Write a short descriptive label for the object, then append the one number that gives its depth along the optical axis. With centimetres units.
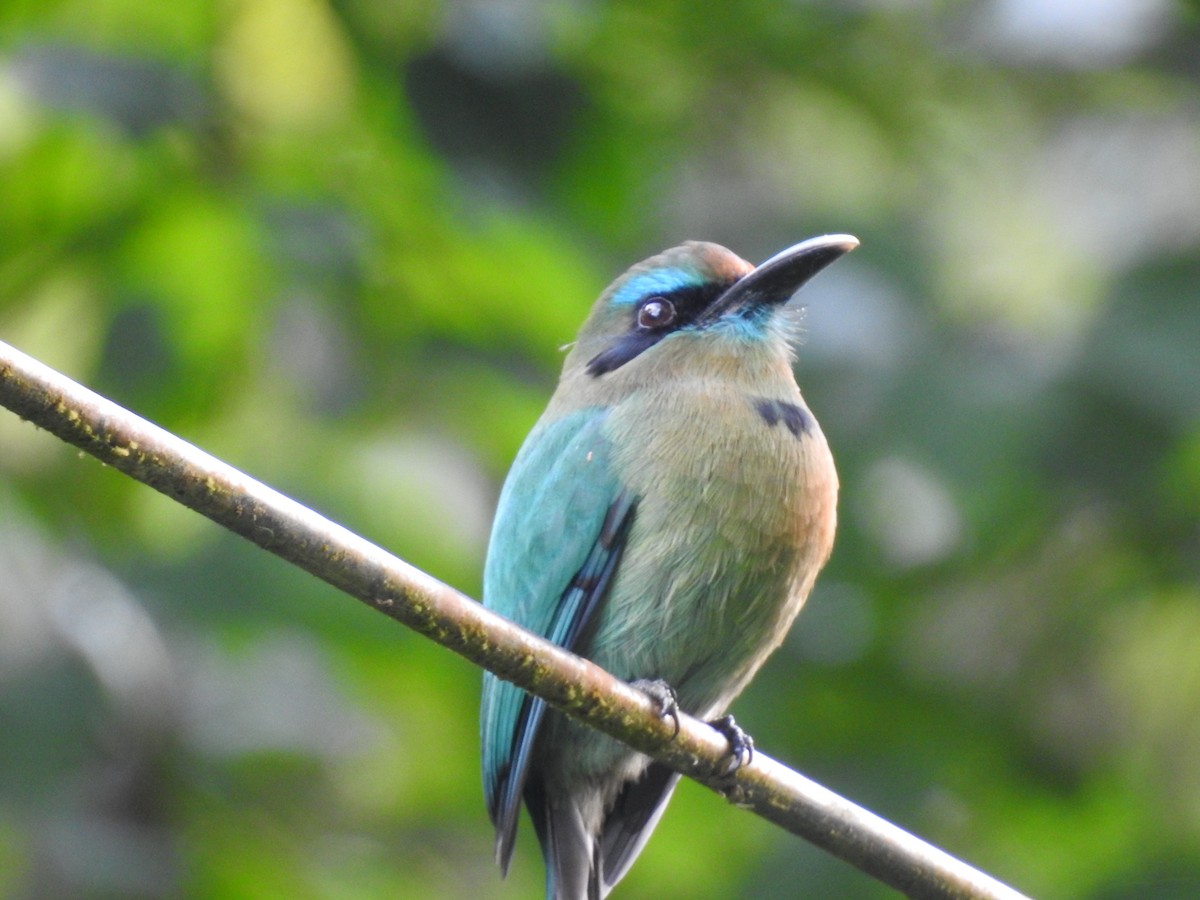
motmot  726
